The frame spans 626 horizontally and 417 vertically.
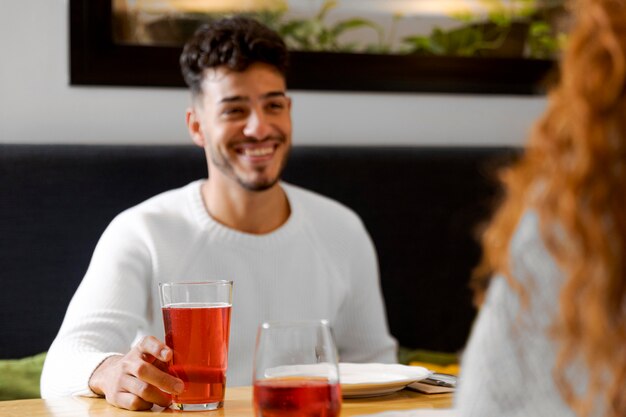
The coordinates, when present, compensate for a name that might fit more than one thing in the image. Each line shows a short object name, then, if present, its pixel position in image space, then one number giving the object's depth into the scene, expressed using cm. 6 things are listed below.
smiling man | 228
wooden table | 170
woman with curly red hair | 107
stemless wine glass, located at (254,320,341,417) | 144
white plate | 175
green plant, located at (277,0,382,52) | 287
